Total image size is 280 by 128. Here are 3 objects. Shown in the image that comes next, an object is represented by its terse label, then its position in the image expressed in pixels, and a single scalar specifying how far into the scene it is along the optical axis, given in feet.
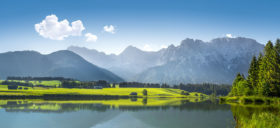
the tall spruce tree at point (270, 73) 249.55
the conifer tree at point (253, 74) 323.57
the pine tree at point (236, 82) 409.45
